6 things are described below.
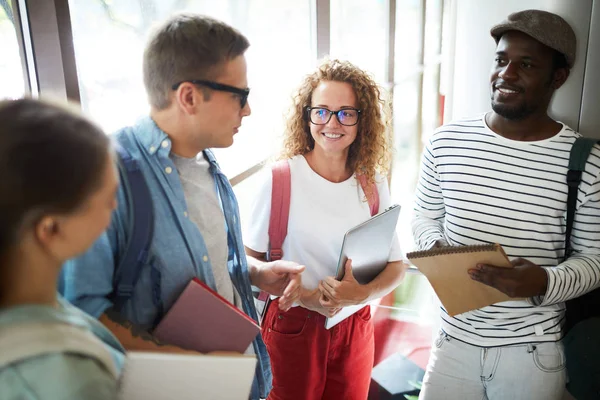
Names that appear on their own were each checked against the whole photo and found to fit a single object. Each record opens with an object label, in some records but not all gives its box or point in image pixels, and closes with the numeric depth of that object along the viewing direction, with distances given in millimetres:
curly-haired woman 1753
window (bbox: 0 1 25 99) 1280
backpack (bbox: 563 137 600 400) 1499
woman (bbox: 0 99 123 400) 652
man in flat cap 1495
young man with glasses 1016
